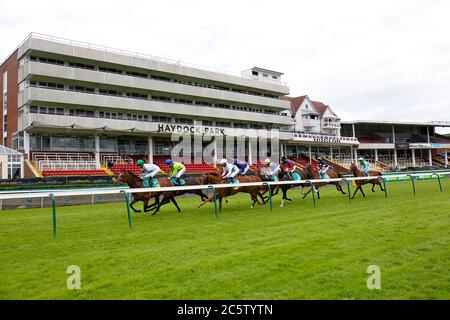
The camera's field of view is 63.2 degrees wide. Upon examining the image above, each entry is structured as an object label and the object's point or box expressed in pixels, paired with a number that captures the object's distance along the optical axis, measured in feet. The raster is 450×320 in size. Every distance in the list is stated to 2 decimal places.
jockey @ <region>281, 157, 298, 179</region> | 50.75
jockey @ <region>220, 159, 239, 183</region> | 42.65
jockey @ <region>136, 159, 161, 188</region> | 39.91
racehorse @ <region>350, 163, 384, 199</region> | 52.39
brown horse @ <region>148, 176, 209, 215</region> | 39.68
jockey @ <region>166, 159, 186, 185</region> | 42.01
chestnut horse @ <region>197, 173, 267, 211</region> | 40.30
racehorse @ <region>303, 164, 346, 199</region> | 52.40
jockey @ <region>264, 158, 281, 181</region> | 51.03
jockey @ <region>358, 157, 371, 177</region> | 53.83
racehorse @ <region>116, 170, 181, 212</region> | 38.42
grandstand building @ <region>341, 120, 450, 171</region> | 183.52
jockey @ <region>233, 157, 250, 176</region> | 47.04
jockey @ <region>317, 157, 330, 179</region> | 55.67
